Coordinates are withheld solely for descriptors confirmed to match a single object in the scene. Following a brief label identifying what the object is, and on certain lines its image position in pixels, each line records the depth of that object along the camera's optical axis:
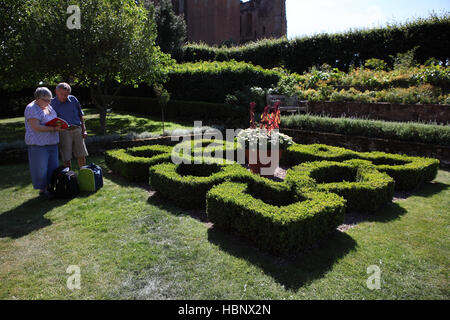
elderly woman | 5.02
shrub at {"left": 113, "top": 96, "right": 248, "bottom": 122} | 12.56
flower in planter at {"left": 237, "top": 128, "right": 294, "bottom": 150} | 6.48
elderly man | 6.04
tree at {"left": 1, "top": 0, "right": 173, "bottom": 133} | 9.33
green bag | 5.75
